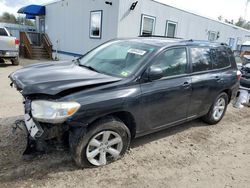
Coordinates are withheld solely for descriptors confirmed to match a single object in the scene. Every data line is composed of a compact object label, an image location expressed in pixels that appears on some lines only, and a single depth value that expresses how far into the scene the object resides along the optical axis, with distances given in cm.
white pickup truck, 1015
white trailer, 986
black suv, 275
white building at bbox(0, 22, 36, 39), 1755
